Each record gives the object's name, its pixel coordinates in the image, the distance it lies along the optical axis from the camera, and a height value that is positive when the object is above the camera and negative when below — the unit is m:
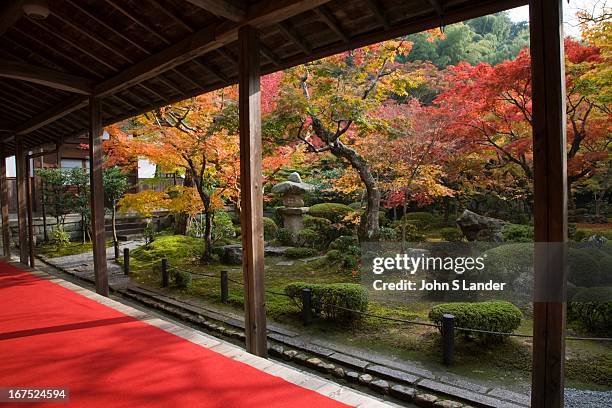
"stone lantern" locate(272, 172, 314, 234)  12.16 -0.20
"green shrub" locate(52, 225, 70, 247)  13.66 -1.30
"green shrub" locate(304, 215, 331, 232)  11.73 -0.87
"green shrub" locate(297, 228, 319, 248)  11.55 -1.30
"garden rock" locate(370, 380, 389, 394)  4.01 -2.07
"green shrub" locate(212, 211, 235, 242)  12.97 -1.05
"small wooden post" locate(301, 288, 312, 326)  5.88 -1.75
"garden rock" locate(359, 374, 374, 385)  4.18 -2.07
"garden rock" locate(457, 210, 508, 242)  8.77 -0.82
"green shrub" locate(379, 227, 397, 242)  9.56 -1.03
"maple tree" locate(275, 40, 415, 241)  8.06 +2.11
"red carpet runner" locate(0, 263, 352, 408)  2.52 -1.34
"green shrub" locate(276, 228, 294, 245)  12.00 -1.26
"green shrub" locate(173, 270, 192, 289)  8.23 -1.77
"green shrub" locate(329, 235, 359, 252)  9.86 -1.25
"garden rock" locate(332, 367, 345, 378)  4.39 -2.08
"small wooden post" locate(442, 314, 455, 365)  4.43 -1.75
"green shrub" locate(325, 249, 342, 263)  9.50 -1.53
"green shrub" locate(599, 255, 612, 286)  5.97 -1.31
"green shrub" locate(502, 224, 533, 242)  8.49 -0.96
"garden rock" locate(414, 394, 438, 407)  3.73 -2.07
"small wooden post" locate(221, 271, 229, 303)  7.19 -1.72
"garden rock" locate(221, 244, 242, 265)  10.24 -1.56
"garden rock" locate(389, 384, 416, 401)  3.86 -2.07
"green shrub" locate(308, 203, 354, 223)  12.34 -0.50
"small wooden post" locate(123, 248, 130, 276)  9.53 -1.65
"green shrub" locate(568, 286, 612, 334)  5.16 -1.69
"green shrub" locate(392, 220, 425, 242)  11.02 -1.15
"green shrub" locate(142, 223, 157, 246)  13.24 -1.24
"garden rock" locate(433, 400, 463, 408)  3.61 -2.06
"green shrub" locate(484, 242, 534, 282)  6.50 -1.23
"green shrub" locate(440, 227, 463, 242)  9.89 -1.17
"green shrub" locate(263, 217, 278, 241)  12.88 -1.10
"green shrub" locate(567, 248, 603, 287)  5.98 -1.29
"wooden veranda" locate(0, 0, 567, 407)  2.22 +1.52
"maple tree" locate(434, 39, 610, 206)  6.77 +1.73
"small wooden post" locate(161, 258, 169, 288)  8.46 -1.71
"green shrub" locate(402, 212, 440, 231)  12.80 -0.92
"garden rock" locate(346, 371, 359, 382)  4.26 -2.08
